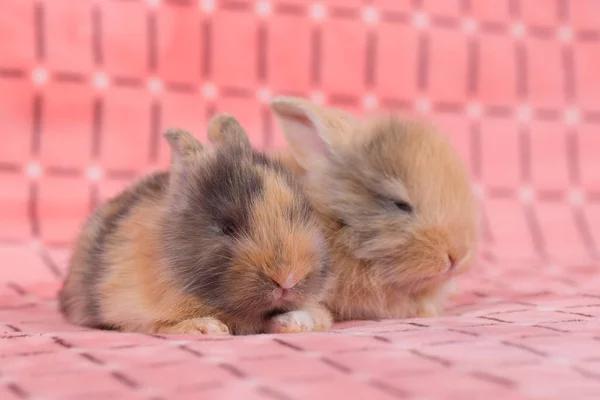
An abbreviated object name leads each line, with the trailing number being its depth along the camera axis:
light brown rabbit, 0.49
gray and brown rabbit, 0.45
